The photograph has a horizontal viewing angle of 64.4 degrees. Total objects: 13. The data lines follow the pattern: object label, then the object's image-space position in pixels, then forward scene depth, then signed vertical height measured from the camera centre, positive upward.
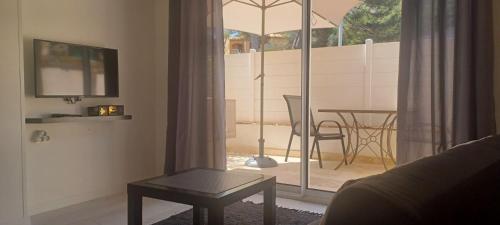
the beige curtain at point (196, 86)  3.39 +0.09
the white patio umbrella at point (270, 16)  4.40 +0.93
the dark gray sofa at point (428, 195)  0.56 -0.15
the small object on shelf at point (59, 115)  2.91 -0.14
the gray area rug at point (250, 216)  2.66 -0.84
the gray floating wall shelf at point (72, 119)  2.72 -0.17
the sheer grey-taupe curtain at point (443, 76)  2.35 +0.12
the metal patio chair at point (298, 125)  4.39 -0.33
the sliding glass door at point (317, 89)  4.44 +0.09
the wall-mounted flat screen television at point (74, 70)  2.81 +0.20
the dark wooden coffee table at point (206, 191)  1.76 -0.45
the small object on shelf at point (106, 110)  3.13 -0.11
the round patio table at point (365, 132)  4.40 -0.43
